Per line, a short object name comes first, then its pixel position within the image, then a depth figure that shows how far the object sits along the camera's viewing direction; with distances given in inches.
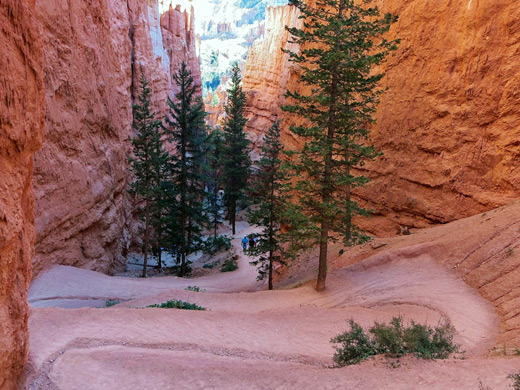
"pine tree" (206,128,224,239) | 1441.4
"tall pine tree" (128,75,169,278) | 899.4
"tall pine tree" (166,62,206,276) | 994.7
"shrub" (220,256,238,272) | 989.8
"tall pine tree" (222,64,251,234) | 1517.0
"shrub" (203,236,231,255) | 1187.7
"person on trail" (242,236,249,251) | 1149.4
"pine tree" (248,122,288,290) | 692.7
